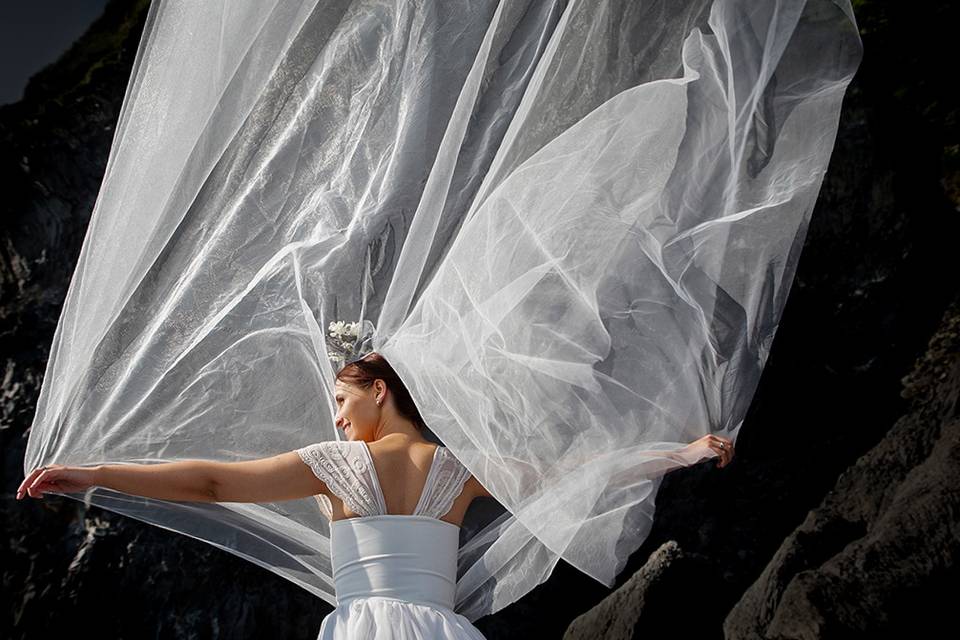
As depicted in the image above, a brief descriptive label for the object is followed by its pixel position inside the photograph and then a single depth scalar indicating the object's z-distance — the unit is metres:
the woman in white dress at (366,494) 1.65
